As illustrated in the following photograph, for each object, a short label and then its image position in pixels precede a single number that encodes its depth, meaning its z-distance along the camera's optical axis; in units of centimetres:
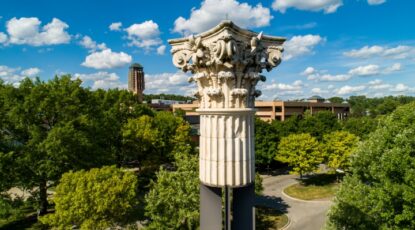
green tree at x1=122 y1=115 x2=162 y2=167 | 3095
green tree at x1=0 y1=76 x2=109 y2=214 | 2016
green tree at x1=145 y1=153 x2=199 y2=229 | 1502
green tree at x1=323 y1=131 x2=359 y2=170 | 3084
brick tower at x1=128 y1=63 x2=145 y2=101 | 9188
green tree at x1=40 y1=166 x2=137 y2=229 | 1484
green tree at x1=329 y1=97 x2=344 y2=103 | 17600
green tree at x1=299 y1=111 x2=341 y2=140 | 4069
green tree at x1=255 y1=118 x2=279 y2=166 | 3541
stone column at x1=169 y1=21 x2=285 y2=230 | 520
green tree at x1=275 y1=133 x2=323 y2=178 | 3036
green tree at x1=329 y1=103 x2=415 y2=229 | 1121
